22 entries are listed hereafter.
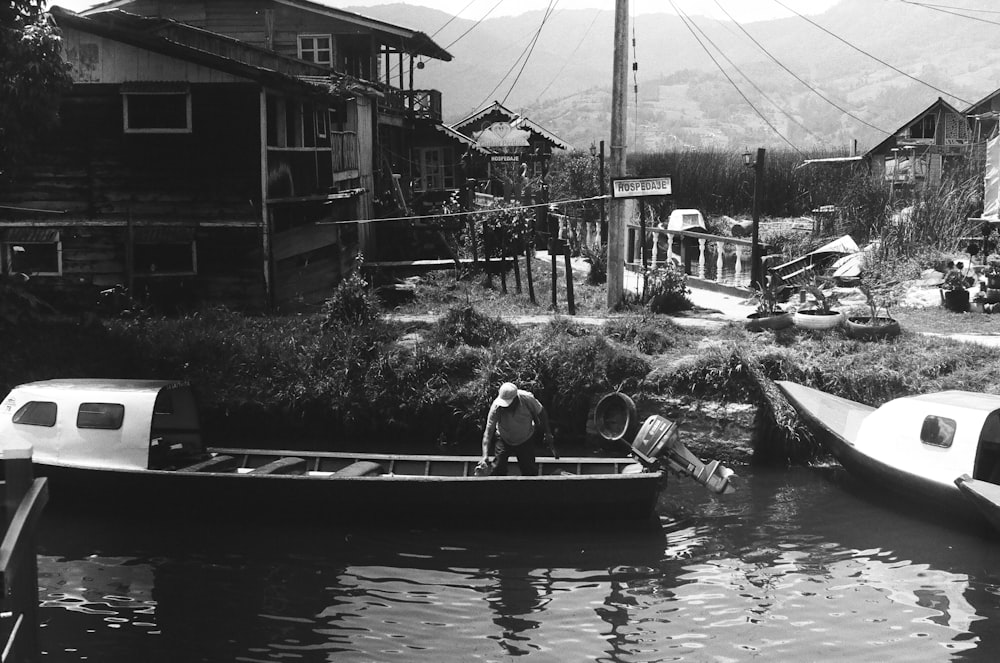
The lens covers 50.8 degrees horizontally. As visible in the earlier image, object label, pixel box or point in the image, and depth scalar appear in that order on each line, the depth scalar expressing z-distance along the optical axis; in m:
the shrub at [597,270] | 26.64
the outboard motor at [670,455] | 14.30
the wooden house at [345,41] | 33.06
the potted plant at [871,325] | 18.81
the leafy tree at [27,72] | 18.83
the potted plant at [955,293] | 21.34
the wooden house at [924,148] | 40.75
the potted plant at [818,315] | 19.20
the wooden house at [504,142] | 44.97
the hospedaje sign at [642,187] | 20.61
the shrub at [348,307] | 20.44
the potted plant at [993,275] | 21.44
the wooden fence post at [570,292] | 21.78
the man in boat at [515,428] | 14.38
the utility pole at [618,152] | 20.88
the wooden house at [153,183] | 22.62
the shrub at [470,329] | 19.73
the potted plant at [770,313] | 19.47
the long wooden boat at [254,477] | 14.24
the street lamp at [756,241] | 22.17
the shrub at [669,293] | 22.22
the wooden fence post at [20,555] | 6.21
